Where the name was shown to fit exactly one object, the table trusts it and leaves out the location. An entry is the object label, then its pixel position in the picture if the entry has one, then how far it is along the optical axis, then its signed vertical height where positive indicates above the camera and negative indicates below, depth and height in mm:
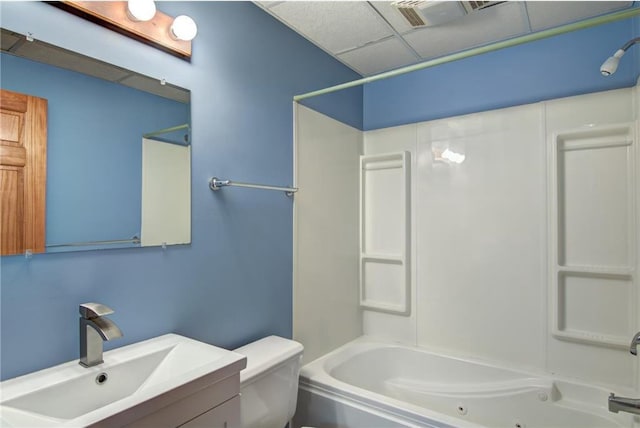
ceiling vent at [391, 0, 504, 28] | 1738 +1072
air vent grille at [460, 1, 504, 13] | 1757 +1086
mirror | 1062 +248
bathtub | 1747 -991
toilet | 1428 -705
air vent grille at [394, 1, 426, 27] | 1738 +1076
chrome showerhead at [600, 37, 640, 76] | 1441 +644
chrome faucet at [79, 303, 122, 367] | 1048 -334
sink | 858 -469
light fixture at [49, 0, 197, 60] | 1144 +704
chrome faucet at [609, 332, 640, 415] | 1465 -786
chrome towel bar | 1553 +160
